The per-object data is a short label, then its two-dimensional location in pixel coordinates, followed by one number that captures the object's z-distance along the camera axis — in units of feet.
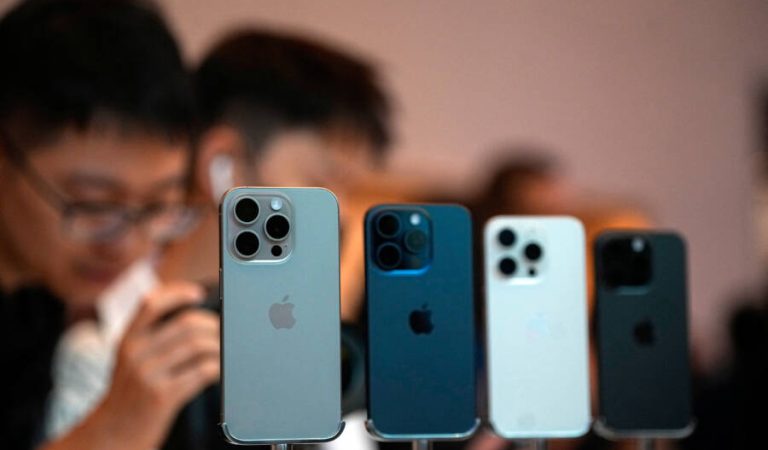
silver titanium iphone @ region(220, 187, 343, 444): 3.16
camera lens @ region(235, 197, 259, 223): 3.24
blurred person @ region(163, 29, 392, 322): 4.87
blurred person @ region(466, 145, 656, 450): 5.45
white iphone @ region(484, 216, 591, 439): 3.39
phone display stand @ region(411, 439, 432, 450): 3.31
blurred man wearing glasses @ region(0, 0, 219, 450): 4.69
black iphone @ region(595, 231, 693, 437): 3.47
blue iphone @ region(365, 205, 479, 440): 3.27
